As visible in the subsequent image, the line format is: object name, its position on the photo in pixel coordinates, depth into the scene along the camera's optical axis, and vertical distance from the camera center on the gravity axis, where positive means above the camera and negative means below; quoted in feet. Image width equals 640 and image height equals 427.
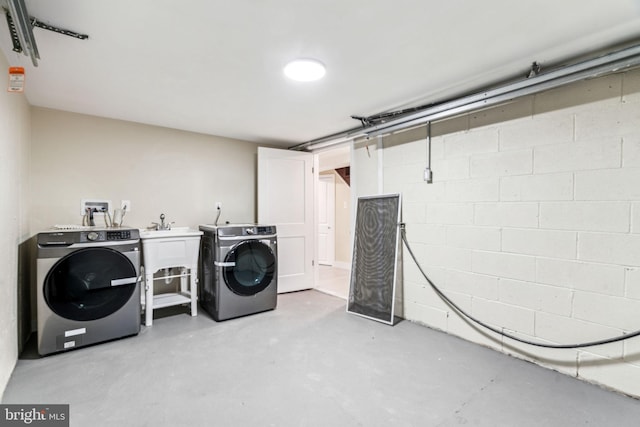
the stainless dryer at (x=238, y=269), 10.32 -2.13
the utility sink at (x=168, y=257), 9.73 -1.58
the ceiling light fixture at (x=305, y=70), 6.66 +3.23
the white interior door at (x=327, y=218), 21.49 -0.53
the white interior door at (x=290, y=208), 13.51 +0.12
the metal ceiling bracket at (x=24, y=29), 4.37 +2.92
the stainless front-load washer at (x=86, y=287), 7.68 -2.11
